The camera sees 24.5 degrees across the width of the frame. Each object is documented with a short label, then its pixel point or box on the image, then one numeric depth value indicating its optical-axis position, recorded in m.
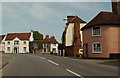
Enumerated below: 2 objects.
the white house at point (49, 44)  110.25
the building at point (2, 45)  115.51
